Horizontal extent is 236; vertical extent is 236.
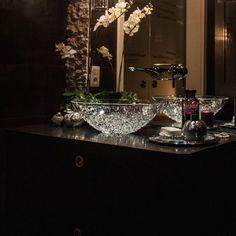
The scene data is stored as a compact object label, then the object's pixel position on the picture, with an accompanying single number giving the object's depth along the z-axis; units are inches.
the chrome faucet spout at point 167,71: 59.0
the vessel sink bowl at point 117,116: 46.9
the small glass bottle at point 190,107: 48.6
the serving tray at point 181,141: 40.9
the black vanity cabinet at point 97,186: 36.7
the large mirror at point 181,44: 63.2
